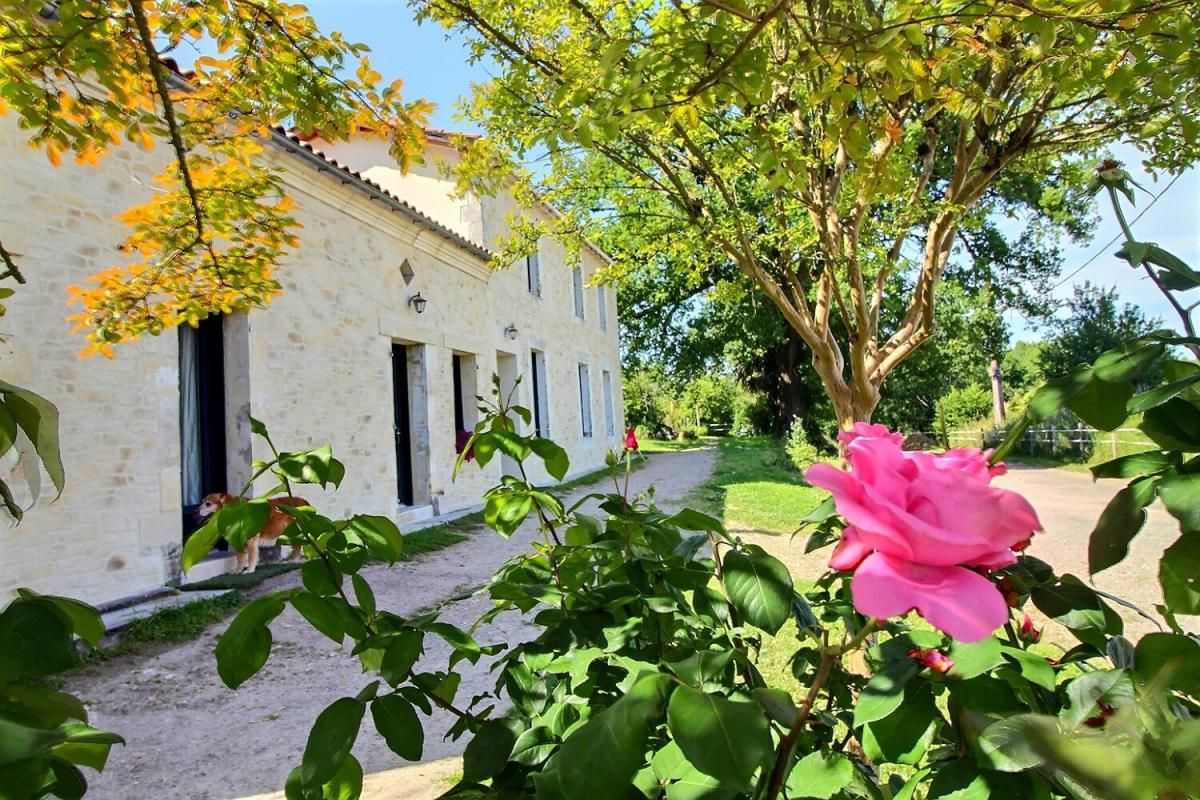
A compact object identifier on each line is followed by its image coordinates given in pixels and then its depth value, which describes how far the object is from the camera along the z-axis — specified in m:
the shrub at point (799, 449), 17.70
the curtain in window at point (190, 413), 5.63
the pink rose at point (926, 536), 0.47
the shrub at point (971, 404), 30.09
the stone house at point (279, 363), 4.30
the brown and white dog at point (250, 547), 5.19
